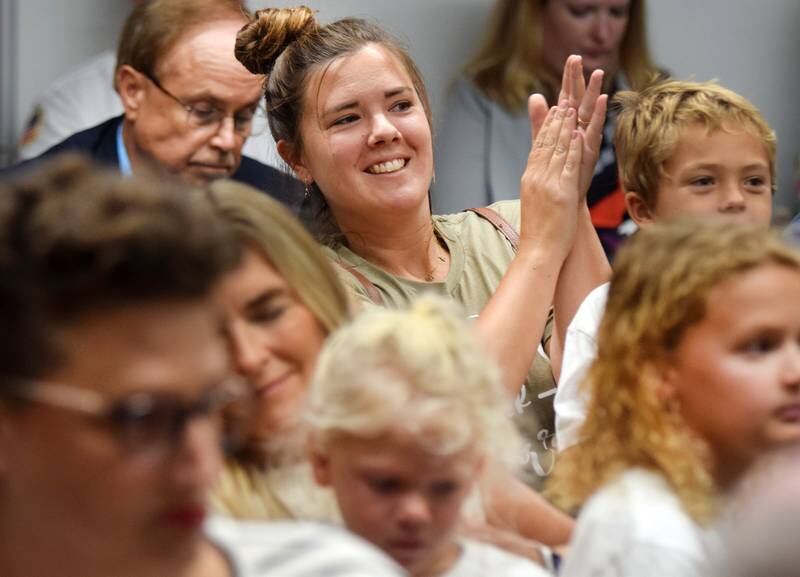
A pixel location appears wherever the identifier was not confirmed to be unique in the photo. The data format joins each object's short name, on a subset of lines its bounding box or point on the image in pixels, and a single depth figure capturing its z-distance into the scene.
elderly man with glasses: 7.28
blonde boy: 5.83
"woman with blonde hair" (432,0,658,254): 7.91
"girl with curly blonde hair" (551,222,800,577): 3.65
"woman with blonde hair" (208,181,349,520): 3.85
